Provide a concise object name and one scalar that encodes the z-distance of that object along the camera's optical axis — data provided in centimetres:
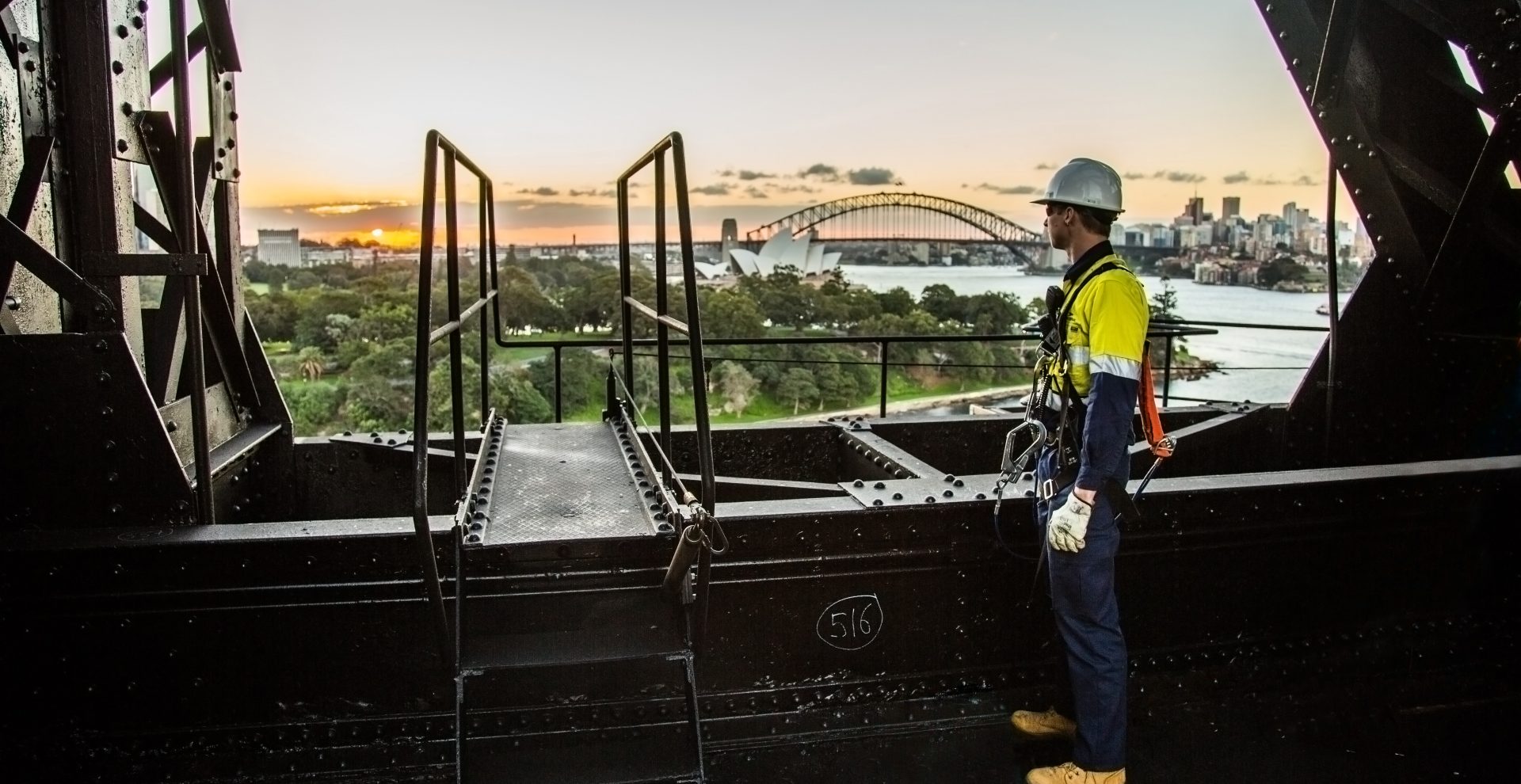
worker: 330
